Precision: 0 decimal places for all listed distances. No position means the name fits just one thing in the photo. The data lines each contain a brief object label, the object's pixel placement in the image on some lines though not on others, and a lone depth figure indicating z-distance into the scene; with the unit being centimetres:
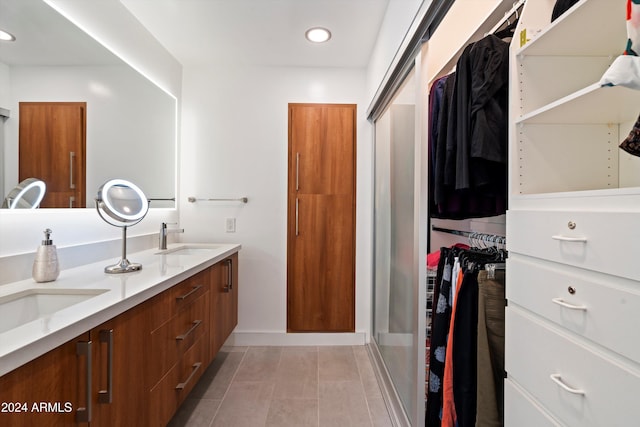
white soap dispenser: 120
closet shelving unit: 56
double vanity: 71
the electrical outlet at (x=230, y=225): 267
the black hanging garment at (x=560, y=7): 75
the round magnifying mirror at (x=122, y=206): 147
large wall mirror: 126
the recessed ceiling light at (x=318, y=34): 213
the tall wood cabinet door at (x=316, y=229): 266
